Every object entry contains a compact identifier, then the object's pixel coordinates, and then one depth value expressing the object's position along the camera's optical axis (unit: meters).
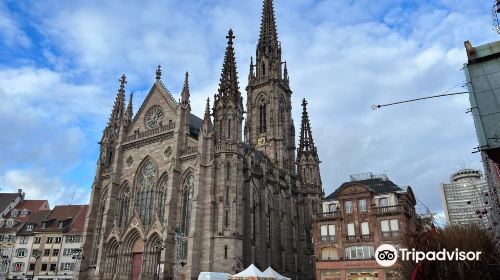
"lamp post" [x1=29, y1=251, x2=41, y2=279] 57.50
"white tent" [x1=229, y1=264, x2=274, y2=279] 28.39
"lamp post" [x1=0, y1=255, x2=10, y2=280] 57.34
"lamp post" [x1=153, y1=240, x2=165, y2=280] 35.18
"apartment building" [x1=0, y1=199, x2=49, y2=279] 58.84
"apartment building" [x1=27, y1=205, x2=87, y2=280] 57.91
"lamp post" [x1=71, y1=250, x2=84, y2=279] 42.12
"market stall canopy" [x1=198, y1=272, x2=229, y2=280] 30.43
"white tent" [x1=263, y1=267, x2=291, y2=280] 29.39
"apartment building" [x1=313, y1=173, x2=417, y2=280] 35.34
